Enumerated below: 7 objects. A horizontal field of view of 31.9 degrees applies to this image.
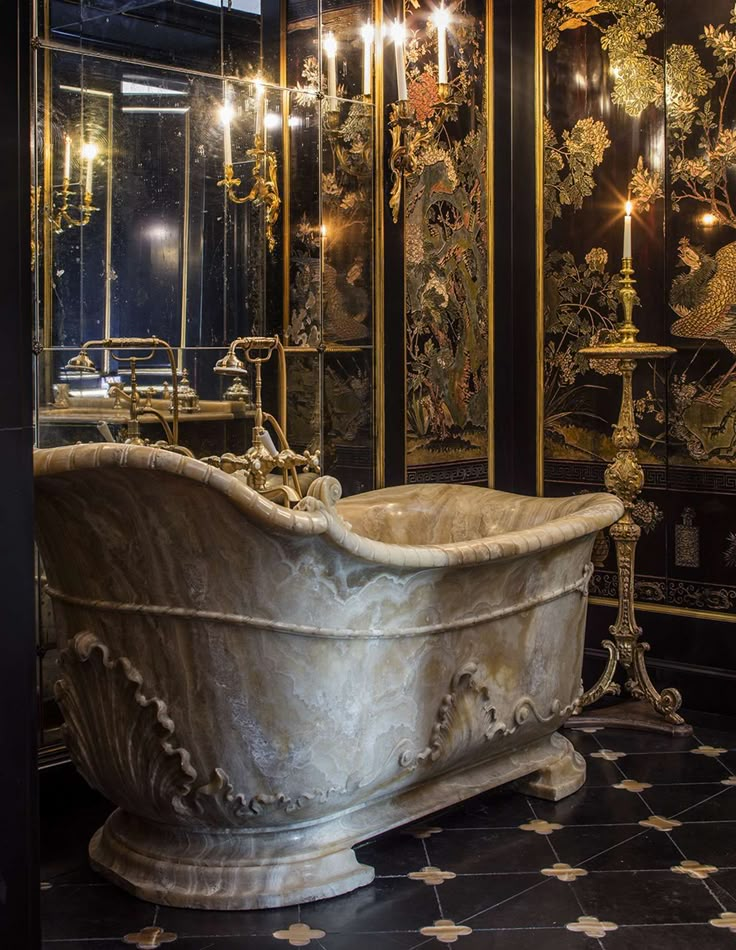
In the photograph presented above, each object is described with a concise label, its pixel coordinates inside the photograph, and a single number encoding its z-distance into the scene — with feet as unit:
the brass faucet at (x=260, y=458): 10.02
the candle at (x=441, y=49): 12.48
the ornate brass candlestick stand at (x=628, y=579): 13.06
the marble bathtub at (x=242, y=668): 8.41
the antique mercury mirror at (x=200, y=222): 10.29
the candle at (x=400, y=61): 11.91
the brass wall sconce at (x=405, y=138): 12.75
